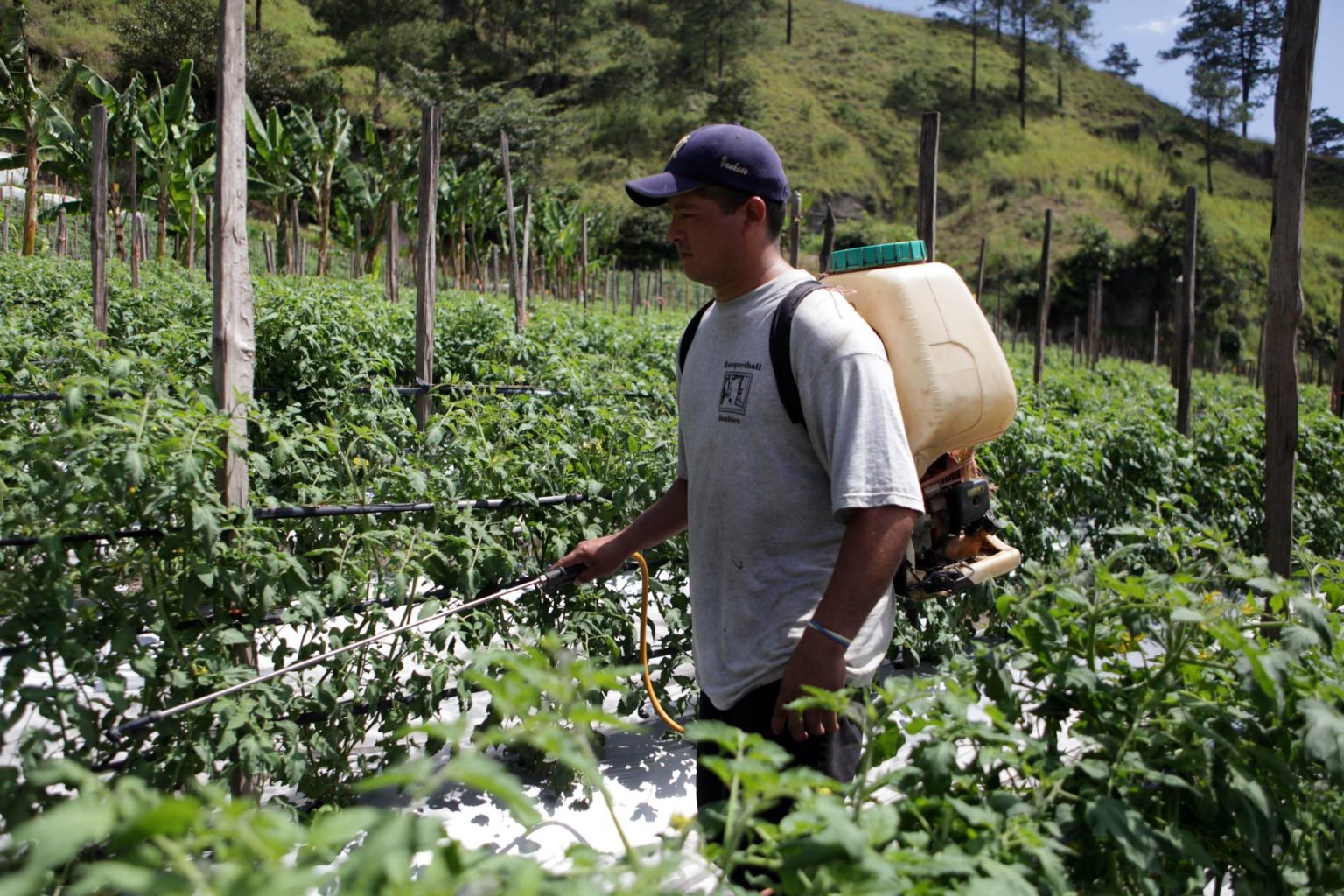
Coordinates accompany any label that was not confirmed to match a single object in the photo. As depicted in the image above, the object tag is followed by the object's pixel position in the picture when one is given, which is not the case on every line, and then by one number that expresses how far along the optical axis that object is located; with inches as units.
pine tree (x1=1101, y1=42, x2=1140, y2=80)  3695.9
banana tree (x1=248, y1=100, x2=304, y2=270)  812.0
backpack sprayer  84.7
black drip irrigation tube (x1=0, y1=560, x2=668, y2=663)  103.3
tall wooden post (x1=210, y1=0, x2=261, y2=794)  110.1
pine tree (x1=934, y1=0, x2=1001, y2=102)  3421.5
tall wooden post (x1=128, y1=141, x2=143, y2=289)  504.1
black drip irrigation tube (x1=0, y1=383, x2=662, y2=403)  159.0
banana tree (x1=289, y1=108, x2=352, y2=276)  926.4
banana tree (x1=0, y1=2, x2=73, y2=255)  821.2
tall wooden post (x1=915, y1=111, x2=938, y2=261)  165.8
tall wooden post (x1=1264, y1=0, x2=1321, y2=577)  139.4
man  76.8
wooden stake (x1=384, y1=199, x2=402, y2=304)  534.9
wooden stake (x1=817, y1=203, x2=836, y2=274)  319.0
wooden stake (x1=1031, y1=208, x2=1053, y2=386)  440.7
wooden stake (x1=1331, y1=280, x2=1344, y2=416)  348.8
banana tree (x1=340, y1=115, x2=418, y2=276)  1000.1
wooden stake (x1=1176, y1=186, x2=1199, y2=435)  273.3
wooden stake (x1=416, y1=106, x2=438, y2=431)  201.8
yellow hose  103.8
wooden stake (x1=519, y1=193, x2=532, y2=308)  527.2
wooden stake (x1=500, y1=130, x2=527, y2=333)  426.0
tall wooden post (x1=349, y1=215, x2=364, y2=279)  1025.5
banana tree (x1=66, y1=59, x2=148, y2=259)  741.3
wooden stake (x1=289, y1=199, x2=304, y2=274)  863.5
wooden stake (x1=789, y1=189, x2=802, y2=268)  337.1
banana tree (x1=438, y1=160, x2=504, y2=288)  1166.3
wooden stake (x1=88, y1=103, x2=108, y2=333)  315.3
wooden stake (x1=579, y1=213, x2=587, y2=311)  750.6
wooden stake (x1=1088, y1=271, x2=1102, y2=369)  794.8
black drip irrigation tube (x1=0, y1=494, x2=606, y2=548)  92.3
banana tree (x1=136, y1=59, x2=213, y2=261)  748.6
